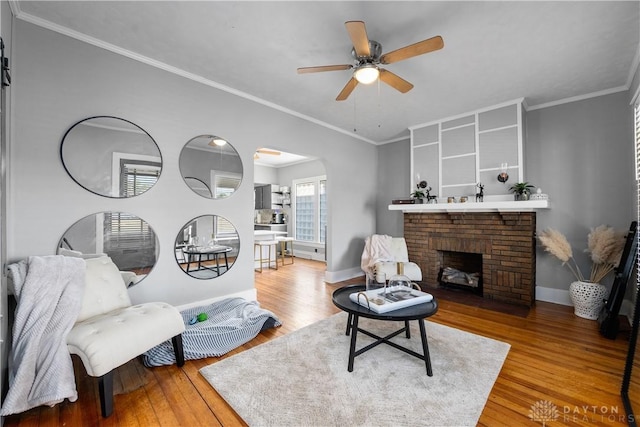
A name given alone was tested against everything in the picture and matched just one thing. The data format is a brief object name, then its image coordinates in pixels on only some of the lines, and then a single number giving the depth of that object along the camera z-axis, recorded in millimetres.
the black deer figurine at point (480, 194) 3807
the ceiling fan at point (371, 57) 1898
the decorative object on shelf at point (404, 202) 4495
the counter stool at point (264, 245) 5531
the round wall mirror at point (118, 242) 2346
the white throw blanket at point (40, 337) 1556
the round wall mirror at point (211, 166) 3020
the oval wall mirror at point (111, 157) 2352
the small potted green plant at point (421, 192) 4422
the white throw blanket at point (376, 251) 4336
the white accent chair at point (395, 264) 3859
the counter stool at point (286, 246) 6238
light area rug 1602
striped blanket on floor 2219
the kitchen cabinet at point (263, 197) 7879
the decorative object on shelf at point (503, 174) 3662
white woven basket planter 3033
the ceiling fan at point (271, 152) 5557
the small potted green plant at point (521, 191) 3479
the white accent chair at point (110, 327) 1588
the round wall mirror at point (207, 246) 2998
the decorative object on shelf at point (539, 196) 3395
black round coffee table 1935
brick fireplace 3553
